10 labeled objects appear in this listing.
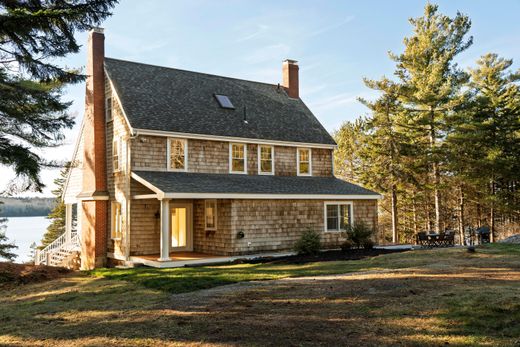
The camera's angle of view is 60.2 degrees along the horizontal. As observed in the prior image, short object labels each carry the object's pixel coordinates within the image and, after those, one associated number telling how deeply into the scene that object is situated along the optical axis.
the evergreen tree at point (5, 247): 35.97
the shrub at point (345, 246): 19.66
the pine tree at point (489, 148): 26.56
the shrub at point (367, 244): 19.89
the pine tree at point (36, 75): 11.04
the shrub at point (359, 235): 19.83
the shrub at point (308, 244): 17.83
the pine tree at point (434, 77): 28.30
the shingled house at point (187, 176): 18.12
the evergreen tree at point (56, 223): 43.12
